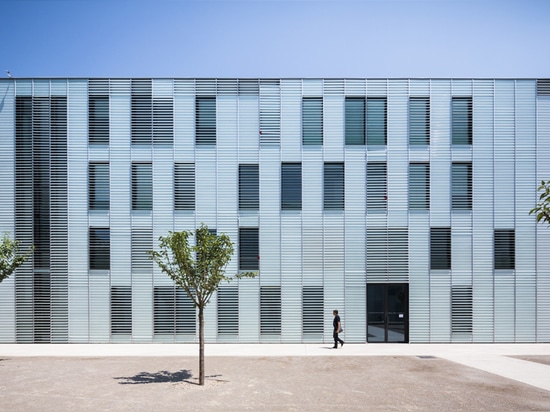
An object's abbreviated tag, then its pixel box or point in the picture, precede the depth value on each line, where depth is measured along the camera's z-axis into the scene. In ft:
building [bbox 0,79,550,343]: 68.44
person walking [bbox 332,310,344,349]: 62.18
